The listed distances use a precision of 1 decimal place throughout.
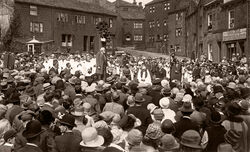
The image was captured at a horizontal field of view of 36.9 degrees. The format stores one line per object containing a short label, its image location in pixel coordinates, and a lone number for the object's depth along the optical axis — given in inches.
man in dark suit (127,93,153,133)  291.3
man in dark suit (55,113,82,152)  233.9
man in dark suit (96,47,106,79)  783.7
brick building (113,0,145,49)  3152.1
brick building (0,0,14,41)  1912.6
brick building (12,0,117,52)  2031.3
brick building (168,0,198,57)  2017.0
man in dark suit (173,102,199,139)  266.7
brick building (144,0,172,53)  2805.9
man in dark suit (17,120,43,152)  225.5
